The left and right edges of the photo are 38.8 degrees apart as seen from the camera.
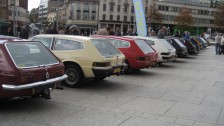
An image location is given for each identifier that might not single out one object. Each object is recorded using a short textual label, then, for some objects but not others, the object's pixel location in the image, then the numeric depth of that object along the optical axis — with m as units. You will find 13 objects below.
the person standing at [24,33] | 17.90
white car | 15.23
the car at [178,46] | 19.80
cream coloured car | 8.91
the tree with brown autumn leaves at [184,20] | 97.44
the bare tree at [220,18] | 79.83
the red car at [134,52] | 11.87
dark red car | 6.01
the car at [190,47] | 23.69
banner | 22.31
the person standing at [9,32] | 16.94
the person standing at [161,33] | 22.66
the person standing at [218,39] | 27.35
